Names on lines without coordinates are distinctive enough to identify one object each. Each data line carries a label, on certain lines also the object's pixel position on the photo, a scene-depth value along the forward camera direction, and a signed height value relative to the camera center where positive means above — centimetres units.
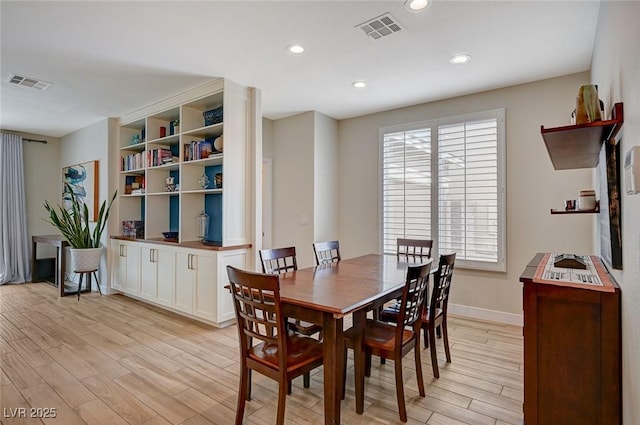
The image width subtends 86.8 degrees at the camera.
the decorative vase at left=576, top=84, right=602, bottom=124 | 165 +50
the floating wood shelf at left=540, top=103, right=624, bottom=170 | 159 +37
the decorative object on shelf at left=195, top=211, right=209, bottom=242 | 432 -18
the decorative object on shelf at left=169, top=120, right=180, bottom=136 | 436 +113
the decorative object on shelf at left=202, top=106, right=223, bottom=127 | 393 +111
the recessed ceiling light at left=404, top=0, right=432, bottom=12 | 226 +139
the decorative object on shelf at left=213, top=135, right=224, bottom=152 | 382 +76
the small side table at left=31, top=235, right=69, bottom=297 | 496 -62
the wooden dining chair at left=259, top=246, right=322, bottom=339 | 259 -48
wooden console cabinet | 151 -68
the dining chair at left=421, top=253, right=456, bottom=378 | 248 -67
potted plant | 485 -39
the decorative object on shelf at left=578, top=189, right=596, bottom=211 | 235 +6
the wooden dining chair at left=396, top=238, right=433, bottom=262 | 349 -44
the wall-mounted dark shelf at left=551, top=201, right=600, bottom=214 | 230 -2
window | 385 +28
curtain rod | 610 +131
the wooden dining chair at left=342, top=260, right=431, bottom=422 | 203 -83
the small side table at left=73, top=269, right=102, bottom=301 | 486 -98
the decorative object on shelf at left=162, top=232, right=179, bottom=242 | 448 -33
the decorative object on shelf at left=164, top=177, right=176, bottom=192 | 465 +36
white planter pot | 482 -68
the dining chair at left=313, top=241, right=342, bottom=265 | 330 -43
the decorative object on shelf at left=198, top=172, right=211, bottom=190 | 431 +38
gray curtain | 570 -5
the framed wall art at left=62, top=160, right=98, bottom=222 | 540 +47
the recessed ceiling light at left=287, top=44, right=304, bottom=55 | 288 +140
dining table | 181 -51
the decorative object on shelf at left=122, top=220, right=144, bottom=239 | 495 -26
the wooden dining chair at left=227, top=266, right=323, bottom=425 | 174 -76
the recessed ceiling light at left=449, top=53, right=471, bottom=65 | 304 +138
